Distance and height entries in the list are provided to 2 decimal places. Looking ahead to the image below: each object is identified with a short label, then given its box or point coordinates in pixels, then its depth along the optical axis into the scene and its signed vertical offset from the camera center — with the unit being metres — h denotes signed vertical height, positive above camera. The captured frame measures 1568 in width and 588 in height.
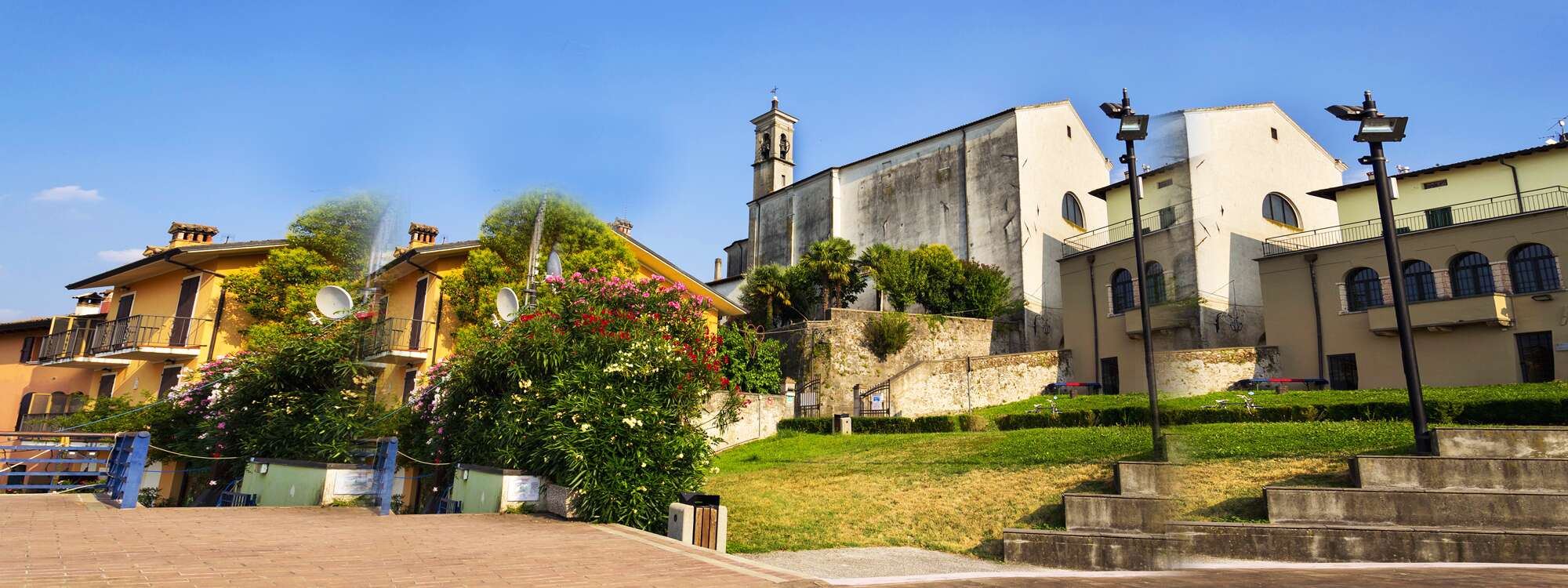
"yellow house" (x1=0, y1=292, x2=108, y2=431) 29.50 +1.28
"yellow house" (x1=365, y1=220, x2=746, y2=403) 23.30 +3.48
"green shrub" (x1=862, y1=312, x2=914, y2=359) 32.75 +4.55
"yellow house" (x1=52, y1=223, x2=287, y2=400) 24.62 +3.09
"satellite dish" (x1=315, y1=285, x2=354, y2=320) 15.02 +2.35
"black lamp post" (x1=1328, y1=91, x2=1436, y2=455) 10.69 +3.68
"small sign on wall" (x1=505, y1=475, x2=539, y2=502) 11.44 -0.85
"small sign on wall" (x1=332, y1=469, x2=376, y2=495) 12.53 -0.93
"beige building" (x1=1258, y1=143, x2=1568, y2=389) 23.33 +5.76
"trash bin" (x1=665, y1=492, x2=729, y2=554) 9.89 -1.12
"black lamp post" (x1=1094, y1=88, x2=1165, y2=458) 12.02 +5.17
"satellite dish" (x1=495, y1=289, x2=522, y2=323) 15.56 +2.53
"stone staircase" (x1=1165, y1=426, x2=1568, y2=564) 8.95 -0.64
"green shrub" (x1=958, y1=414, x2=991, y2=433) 22.52 +0.64
